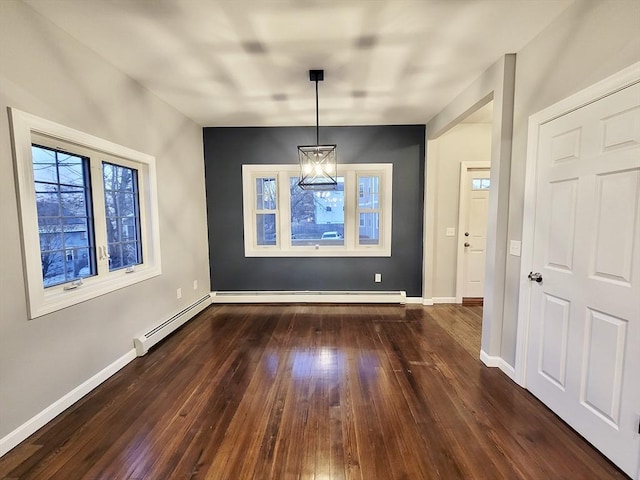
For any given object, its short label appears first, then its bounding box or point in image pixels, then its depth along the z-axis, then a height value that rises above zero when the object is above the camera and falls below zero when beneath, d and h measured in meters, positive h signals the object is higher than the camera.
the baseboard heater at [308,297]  4.30 -1.26
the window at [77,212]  1.77 +0.05
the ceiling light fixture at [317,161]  2.70 +0.57
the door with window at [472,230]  4.20 -0.21
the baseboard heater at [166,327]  2.75 -1.26
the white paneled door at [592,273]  1.44 -0.35
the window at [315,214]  4.31 +0.05
